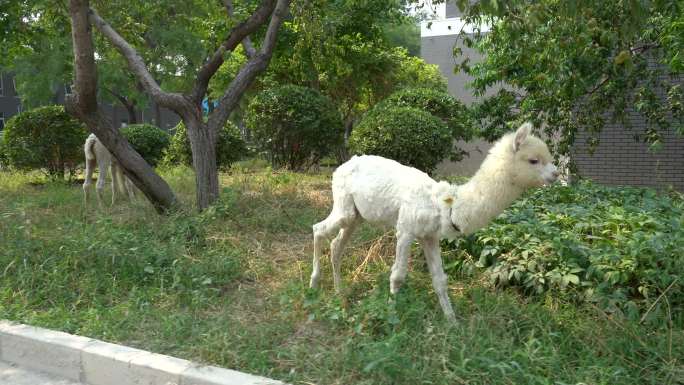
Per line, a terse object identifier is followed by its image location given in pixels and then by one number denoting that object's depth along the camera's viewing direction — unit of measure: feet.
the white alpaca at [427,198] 11.98
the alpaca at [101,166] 28.35
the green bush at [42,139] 39.93
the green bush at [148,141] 45.42
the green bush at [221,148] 42.88
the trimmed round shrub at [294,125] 39.55
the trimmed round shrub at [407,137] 32.42
